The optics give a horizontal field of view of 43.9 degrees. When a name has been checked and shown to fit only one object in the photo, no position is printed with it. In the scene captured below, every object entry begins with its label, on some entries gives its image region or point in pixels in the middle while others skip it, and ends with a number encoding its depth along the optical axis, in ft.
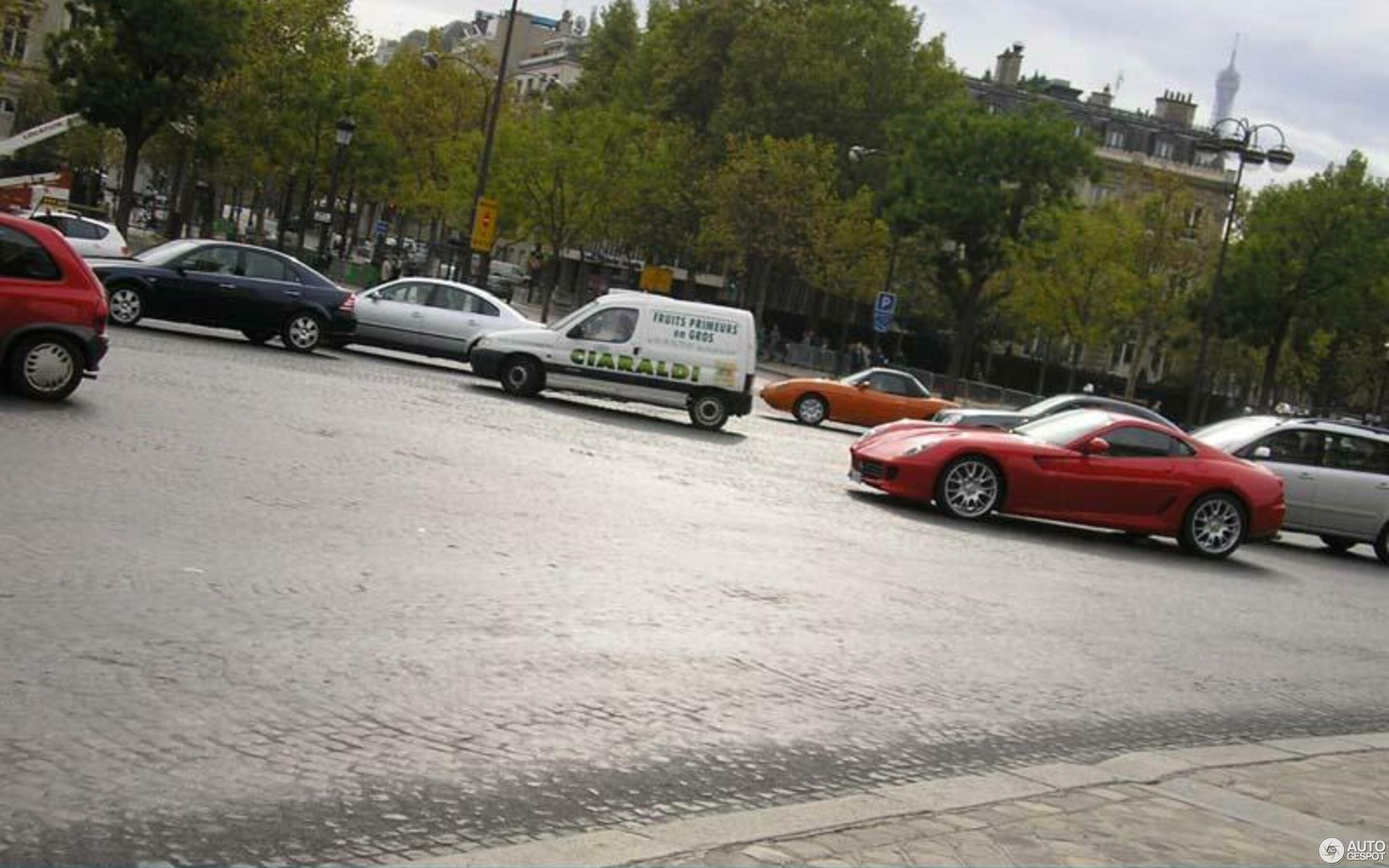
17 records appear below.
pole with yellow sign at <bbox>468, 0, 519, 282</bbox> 145.48
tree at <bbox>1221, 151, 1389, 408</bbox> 191.42
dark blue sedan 80.02
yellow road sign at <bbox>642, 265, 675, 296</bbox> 220.23
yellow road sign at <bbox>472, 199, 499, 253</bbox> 143.33
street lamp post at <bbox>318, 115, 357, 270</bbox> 163.22
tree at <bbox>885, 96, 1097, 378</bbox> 208.44
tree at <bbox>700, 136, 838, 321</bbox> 236.63
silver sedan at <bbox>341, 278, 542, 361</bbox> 92.53
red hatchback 47.44
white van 80.43
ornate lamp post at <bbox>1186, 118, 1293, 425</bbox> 132.77
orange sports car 112.16
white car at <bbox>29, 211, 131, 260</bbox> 107.55
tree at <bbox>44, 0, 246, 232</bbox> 168.86
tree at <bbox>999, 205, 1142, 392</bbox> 234.38
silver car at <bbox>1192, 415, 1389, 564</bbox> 70.18
